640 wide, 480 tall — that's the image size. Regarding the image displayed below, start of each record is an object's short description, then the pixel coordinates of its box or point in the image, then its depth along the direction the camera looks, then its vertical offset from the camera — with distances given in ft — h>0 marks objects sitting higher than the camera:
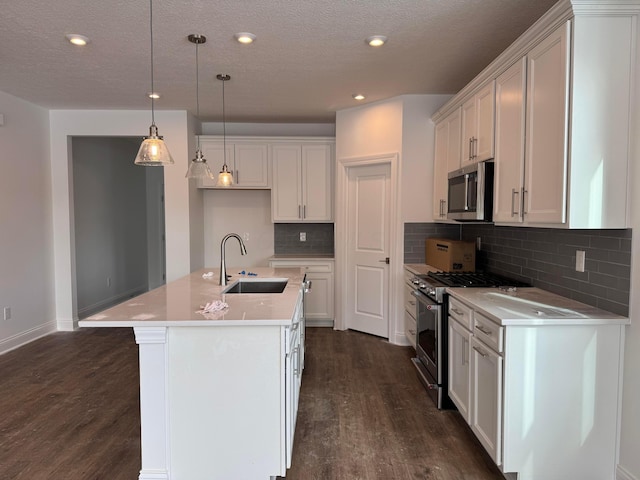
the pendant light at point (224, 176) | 11.80 +1.39
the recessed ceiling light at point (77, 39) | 9.36 +4.33
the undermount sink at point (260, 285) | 11.07 -1.68
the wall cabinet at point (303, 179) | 17.26 +1.92
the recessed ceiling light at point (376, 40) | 9.53 +4.39
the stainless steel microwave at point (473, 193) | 9.45 +0.77
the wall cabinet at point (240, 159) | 17.30 +2.78
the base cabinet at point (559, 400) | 6.63 -2.89
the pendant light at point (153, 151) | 7.84 +1.42
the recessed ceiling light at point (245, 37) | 9.32 +4.35
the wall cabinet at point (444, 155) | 11.62 +2.11
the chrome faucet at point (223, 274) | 10.21 -1.27
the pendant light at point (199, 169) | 10.00 +1.36
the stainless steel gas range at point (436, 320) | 9.54 -2.39
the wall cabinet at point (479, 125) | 9.32 +2.44
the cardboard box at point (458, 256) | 11.95 -0.95
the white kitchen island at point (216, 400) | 6.78 -2.95
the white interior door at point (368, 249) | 14.97 -0.94
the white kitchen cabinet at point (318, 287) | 16.67 -2.62
